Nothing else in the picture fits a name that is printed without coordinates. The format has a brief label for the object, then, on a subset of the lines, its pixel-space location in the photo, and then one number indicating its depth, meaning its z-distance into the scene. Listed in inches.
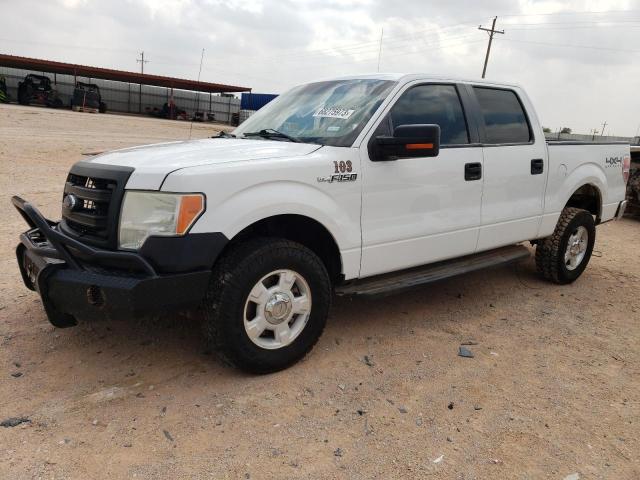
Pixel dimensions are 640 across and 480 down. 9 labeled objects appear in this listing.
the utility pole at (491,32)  1654.8
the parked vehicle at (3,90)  1172.9
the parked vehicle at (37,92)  1201.4
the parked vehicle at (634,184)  410.0
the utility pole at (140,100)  1584.6
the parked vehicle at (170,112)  1485.7
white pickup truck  108.5
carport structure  1346.0
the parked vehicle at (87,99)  1236.3
